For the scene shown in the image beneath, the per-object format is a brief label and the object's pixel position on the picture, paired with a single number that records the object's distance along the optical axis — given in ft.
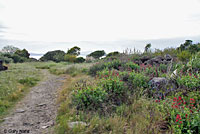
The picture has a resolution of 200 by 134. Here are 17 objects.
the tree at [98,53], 110.27
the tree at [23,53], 112.06
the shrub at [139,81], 16.83
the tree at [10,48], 125.51
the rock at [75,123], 10.53
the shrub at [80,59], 90.22
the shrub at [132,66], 25.58
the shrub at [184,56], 32.63
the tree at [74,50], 113.70
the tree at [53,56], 104.33
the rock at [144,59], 34.19
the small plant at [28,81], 26.07
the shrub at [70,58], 86.56
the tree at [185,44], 49.52
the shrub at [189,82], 14.98
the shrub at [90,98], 13.09
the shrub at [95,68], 30.56
